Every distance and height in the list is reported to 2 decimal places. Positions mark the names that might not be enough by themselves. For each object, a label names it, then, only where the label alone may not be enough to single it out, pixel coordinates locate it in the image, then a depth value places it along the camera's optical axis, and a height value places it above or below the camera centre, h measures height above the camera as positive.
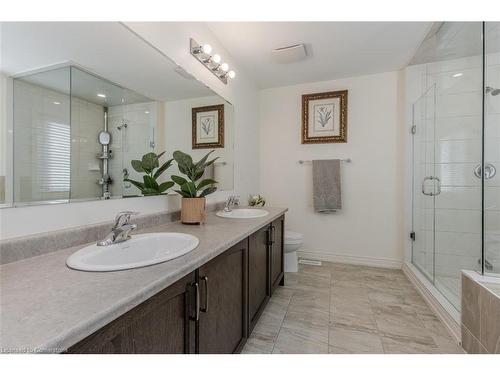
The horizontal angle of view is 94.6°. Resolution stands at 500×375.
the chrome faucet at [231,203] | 1.85 -0.15
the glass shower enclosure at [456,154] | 1.62 +0.28
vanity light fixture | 1.62 +0.96
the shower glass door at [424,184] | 2.20 +0.03
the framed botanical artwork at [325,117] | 2.66 +0.82
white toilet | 2.32 -0.64
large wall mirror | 0.75 +0.32
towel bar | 2.66 +0.30
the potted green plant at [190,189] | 1.37 -0.02
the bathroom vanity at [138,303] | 0.43 -0.27
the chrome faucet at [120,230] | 0.91 -0.18
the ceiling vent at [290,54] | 2.02 +1.20
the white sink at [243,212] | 1.76 -0.22
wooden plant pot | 1.37 -0.15
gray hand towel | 2.63 +0.01
